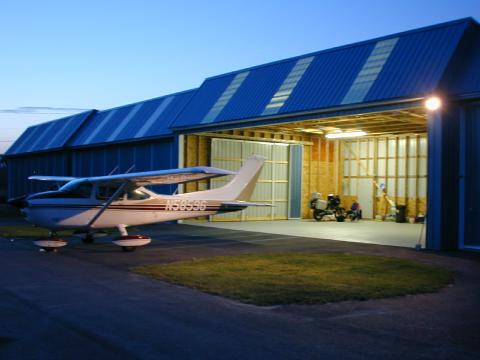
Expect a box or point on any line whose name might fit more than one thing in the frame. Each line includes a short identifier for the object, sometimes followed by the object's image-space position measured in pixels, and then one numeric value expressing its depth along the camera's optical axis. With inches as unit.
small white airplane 562.6
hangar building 605.9
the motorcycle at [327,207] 1145.4
